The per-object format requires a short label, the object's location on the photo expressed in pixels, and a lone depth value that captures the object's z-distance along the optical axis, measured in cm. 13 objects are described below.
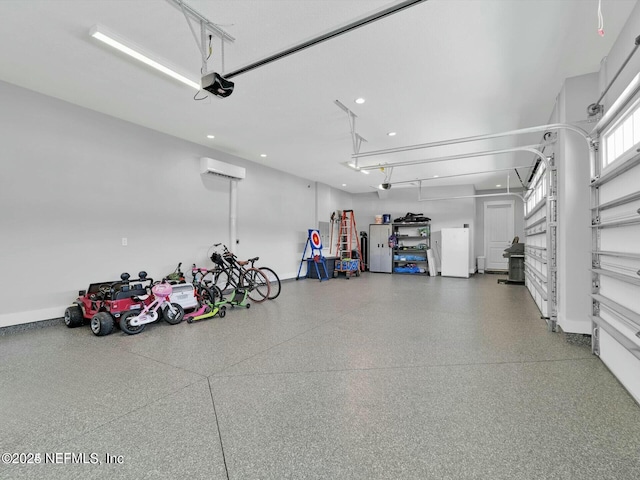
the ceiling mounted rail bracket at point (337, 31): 205
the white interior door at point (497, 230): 1081
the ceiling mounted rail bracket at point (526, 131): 294
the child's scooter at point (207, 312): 452
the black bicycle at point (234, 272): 574
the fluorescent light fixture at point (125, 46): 266
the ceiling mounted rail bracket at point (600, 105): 238
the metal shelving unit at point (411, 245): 1084
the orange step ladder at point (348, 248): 982
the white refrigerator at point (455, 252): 946
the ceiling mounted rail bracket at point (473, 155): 398
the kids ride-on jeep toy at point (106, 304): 378
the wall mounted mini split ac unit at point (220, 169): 598
